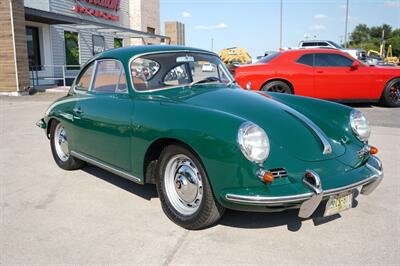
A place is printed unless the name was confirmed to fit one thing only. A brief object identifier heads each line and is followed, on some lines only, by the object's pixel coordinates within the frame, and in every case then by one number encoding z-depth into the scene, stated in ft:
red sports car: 32.17
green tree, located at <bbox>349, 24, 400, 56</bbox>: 272.54
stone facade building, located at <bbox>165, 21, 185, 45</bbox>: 150.00
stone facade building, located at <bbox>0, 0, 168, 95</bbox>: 45.42
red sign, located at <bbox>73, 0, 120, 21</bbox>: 68.51
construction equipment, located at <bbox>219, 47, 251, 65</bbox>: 109.81
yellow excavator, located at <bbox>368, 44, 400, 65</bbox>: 142.72
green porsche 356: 9.46
